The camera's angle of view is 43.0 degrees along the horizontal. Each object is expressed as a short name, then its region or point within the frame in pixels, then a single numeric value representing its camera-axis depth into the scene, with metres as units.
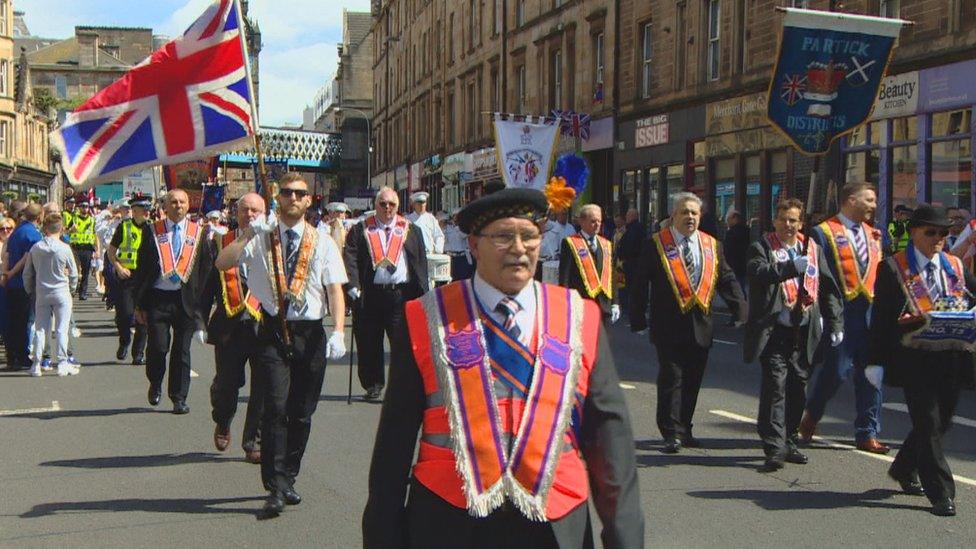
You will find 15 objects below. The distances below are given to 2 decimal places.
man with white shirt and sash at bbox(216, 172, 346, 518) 6.96
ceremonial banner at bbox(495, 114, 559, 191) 24.95
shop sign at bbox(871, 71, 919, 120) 21.20
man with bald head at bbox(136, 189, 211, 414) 10.69
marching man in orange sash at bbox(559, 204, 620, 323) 11.09
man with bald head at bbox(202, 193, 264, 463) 8.12
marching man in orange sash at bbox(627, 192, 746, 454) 8.75
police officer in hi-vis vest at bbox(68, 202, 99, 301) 25.95
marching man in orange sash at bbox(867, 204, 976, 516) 6.88
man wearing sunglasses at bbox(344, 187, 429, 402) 11.27
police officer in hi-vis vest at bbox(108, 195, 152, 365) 14.46
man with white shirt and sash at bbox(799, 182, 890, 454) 8.62
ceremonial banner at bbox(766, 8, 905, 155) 12.87
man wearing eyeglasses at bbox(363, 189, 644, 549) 3.28
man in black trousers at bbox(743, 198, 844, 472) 8.16
